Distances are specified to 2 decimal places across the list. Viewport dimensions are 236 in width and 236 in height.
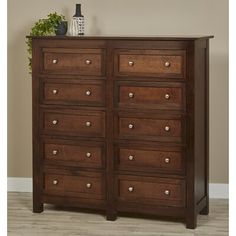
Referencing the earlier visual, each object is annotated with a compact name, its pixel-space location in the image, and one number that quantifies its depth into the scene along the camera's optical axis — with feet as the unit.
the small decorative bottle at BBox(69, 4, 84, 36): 19.33
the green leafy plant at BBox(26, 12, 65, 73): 19.28
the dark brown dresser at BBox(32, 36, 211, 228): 16.91
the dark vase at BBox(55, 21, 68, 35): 19.26
